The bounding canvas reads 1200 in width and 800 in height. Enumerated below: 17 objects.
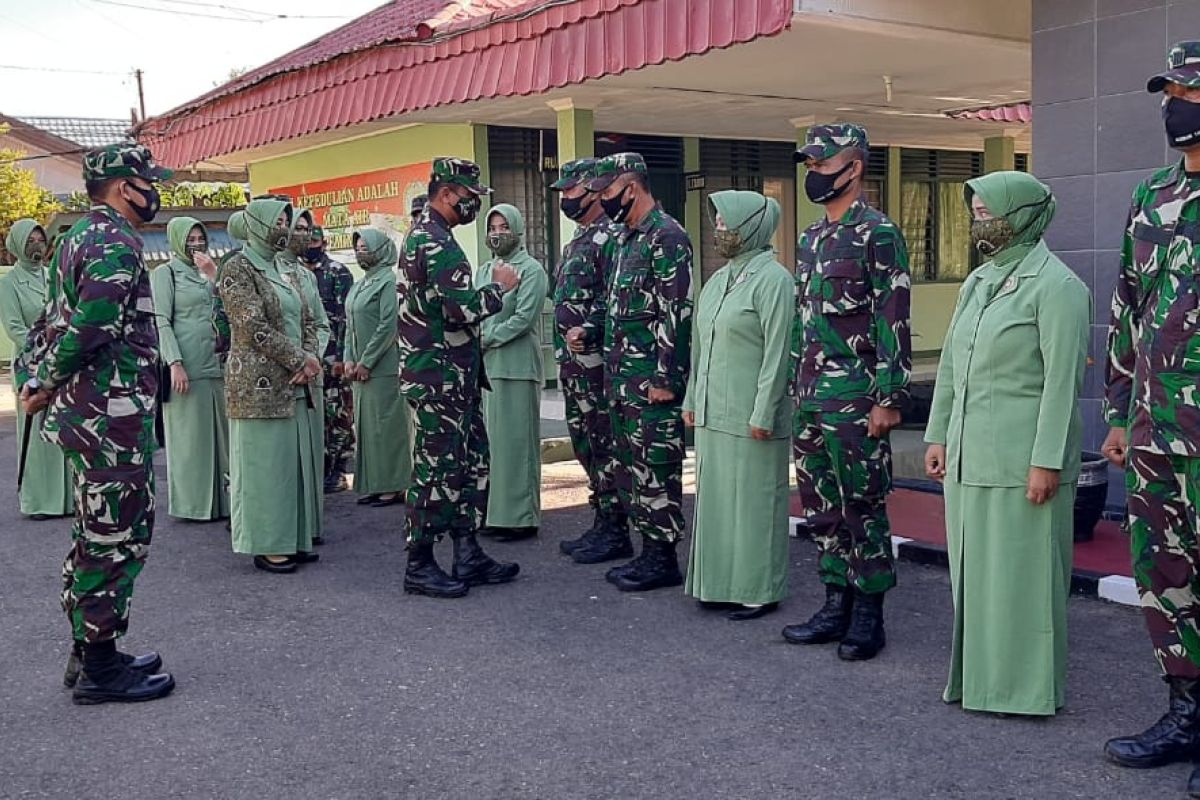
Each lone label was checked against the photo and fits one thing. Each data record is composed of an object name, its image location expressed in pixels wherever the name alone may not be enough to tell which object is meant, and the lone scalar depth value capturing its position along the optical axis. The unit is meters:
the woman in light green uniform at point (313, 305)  6.86
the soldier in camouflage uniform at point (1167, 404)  3.45
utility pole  44.91
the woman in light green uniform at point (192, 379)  7.56
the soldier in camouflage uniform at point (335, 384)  8.74
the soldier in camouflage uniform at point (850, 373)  4.59
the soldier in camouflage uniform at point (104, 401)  4.25
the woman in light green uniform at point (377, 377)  7.93
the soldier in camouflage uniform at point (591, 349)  6.48
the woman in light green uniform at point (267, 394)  6.13
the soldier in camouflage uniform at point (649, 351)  5.66
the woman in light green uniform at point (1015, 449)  3.87
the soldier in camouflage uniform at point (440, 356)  5.66
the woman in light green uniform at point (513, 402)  7.02
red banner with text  12.38
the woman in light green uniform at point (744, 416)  5.08
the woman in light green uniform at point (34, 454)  8.04
